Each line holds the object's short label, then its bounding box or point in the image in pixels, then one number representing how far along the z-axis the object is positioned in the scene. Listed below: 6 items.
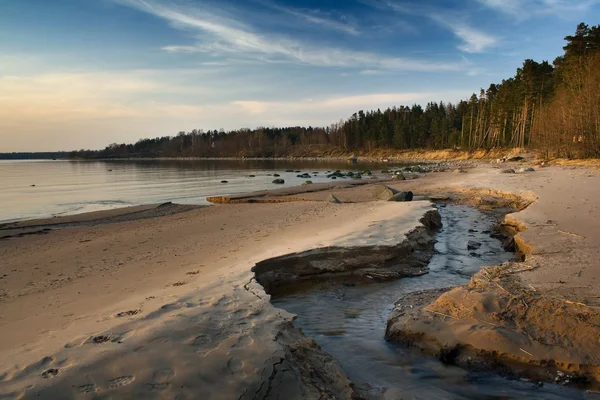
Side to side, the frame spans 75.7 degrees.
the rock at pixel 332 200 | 19.78
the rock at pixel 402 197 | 19.39
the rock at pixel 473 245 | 10.83
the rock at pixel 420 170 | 45.06
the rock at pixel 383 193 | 20.37
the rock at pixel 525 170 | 29.24
